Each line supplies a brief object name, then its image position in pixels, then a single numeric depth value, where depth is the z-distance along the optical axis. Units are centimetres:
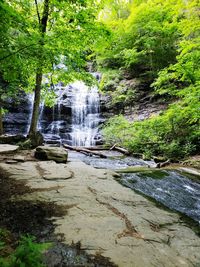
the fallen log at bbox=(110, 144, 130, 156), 1157
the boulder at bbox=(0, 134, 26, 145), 882
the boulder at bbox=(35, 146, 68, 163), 669
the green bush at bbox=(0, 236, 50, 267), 134
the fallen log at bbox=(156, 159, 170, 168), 822
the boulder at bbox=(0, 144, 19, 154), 661
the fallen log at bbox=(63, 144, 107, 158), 1036
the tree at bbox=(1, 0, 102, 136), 447
